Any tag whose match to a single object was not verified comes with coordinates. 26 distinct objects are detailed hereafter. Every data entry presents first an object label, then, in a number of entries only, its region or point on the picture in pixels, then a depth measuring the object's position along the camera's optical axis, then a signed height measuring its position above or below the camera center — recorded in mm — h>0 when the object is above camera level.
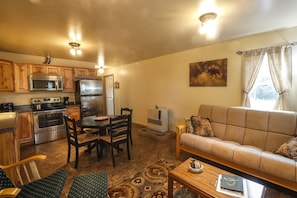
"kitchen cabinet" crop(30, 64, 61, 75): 3827 +729
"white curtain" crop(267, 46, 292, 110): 2359 +337
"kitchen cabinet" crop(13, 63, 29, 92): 3570 +473
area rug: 1834 -1311
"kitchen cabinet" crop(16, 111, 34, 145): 3417 -790
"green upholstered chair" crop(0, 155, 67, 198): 1285 -887
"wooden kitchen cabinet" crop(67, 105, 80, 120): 4207 -518
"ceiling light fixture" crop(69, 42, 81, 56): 2934 +1054
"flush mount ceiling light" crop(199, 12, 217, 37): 1872 +1018
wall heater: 3916 -749
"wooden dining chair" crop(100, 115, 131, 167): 2531 -757
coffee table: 1344 -934
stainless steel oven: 3615 -682
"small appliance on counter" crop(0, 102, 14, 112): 3469 -291
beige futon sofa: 1733 -826
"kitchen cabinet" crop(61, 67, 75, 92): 4366 +490
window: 2623 -1
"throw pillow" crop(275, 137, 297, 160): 1769 -753
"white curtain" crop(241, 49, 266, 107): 2646 +451
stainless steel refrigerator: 4500 -85
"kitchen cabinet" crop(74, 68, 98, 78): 4629 +752
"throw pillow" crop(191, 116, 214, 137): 2718 -659
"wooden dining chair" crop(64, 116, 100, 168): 2459 -835
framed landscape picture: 3107 +466
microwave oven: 3770 +348
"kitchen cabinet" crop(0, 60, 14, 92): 3270 +461
